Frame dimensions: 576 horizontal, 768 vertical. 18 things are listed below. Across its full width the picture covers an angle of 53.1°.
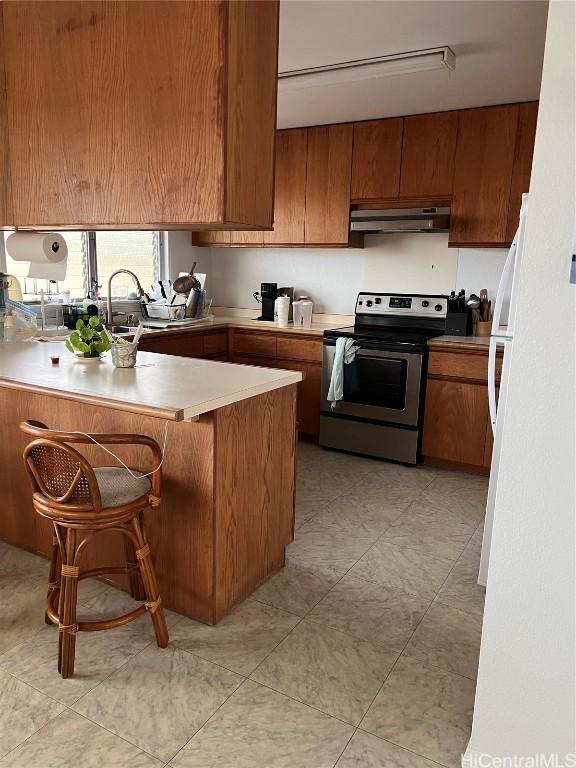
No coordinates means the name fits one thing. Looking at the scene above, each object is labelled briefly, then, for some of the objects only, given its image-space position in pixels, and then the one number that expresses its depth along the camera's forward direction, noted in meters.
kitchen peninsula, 2.04
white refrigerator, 2.29
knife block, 4.00
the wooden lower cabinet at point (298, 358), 4.32
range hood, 3.95
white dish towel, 4.02
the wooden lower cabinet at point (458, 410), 3.67
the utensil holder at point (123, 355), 2.42
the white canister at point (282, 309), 4.67
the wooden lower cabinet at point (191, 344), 3.96
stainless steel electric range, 3.86
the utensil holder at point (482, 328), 4.05
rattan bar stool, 1.78
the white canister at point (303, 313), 4.65
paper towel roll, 2.66
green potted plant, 2.49
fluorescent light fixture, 2.76
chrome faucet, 3.92
